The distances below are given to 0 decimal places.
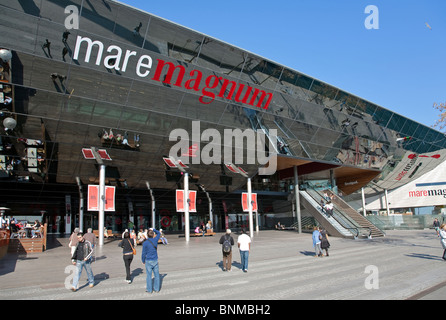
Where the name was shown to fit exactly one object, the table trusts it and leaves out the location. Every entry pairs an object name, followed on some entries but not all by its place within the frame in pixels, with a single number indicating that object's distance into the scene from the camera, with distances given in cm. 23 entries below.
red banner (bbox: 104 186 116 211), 2294
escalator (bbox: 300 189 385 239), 2661
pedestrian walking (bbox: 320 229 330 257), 1541
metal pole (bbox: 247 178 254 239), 2871
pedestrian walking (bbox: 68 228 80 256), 1427
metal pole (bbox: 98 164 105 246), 2214
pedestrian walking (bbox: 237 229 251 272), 1155
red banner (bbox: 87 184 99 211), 2208
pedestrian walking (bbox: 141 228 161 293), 857
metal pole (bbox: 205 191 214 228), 3612
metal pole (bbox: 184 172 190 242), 2541
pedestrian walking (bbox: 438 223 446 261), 1335
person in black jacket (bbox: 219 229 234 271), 1154
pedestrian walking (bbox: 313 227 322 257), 1574
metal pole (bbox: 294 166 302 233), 3152
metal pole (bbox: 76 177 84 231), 2826
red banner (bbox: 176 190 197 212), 2542
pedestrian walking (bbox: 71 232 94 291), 945
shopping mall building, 1895
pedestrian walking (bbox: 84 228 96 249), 1291
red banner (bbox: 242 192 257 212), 2938
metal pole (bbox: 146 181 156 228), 3159
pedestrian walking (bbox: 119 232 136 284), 995
